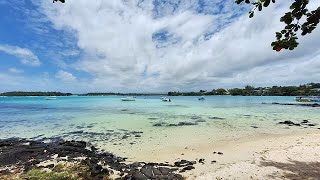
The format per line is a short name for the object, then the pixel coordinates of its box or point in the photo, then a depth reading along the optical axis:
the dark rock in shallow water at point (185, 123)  14.63
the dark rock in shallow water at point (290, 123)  14.24
